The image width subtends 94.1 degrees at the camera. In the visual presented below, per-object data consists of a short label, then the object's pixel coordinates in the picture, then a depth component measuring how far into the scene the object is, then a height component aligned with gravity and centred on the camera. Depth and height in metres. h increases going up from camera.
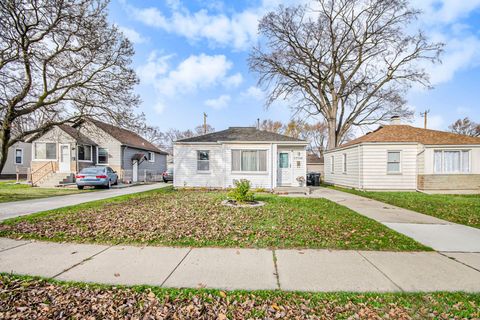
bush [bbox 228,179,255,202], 9.06 -1.41
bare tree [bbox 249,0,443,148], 21.80 +10.44
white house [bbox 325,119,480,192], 14.42 -0.28
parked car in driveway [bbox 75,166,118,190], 15.98 -1.37
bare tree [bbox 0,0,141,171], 10.84 +5.00
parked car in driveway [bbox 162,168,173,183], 23.78 -1.85
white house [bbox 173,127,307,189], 14.62 -0.12
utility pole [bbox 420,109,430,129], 35.83 +7.05
